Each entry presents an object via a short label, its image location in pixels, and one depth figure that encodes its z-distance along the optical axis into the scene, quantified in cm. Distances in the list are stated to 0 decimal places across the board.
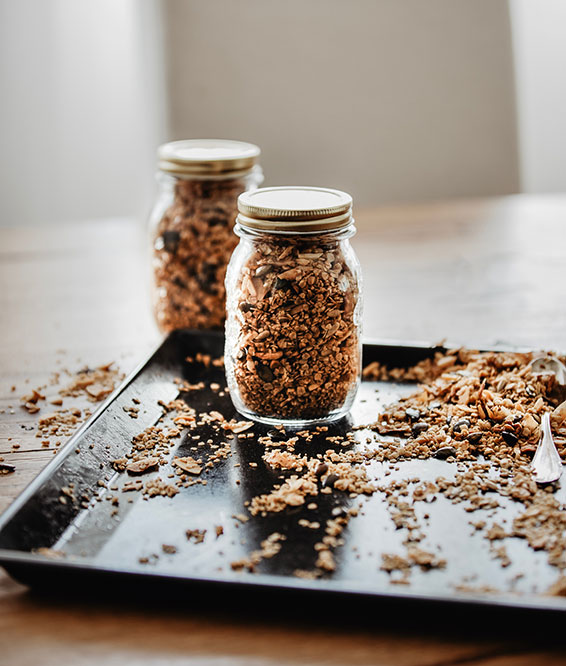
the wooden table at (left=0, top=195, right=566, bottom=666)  65
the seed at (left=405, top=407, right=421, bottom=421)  101
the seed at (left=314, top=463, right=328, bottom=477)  88
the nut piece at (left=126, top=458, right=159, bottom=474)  90
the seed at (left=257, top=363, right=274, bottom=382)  96
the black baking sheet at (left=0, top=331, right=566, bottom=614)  67
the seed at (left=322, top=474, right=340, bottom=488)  86
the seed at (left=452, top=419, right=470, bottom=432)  96
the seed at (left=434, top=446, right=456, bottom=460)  92
